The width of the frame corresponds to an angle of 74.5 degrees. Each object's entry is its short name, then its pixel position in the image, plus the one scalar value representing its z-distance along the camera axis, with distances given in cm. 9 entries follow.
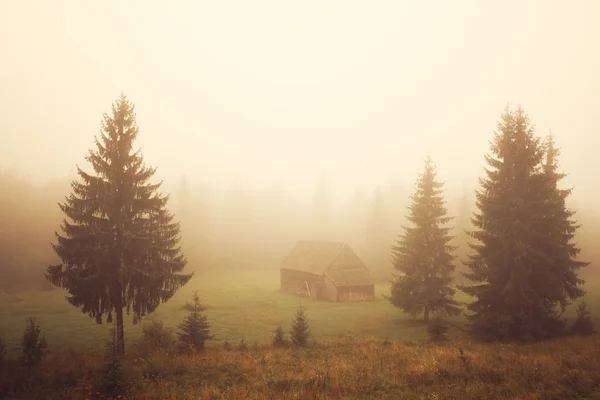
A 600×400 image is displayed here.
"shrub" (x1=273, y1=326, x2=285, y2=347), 2258
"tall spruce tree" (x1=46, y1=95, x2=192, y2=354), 2003
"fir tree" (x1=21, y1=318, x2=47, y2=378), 1598
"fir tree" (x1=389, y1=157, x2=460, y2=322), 3284
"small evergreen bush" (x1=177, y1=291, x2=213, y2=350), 2069
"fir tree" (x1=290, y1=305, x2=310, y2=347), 2258
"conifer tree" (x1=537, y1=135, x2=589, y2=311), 2191
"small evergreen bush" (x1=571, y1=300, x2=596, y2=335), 2307
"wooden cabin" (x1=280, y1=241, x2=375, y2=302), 5012
